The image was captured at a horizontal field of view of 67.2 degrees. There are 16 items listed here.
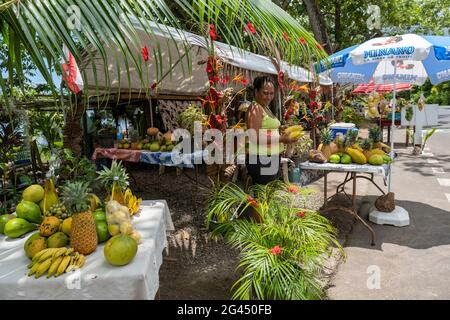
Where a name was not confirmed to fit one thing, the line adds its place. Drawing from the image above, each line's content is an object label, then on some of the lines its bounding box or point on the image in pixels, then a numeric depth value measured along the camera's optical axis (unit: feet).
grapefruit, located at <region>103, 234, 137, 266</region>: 6.31
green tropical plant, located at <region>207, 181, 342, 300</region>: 7.82
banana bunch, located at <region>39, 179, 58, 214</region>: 8.28
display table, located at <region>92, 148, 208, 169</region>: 16.63
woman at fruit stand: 11.82
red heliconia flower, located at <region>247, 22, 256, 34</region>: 5.05
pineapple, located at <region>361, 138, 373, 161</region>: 14.55
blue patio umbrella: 13.58
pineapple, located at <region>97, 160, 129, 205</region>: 8.95
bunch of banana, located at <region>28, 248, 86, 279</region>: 6.16
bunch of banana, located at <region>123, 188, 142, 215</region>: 9.25
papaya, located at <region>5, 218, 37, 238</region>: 7.71
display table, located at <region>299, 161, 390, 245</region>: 13.29
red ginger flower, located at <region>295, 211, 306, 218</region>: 9.59
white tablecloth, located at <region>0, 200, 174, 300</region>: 6.01
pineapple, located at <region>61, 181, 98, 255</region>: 6.81
